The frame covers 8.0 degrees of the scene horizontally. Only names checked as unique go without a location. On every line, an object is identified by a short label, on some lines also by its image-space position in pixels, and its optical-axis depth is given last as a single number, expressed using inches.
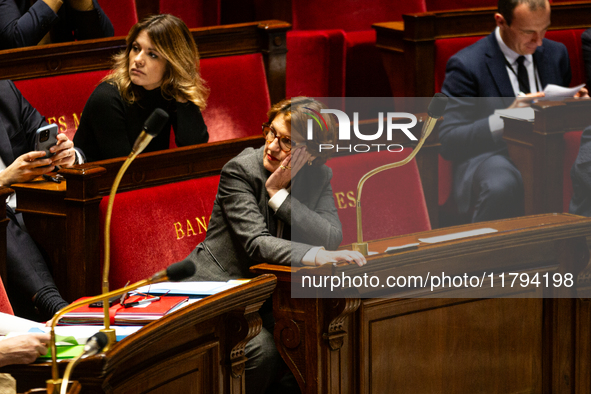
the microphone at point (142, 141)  505.5
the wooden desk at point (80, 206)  539.0
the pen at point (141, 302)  518.3
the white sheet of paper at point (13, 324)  516.9
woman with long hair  559.4
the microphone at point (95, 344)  502.7
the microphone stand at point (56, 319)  494.3
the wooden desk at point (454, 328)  531.5
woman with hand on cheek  539.2
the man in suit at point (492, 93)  576.0
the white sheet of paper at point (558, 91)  578.8
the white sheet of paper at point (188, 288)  523.0
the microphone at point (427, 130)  531.5
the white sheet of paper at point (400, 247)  534.7
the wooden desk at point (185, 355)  505.7
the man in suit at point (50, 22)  569.5
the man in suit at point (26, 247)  541.1
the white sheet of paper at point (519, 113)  577.0
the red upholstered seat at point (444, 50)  598.7
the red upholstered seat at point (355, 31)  612.7
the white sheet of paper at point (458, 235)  538.6
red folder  515.2
